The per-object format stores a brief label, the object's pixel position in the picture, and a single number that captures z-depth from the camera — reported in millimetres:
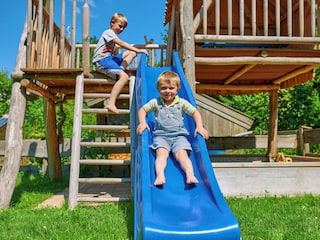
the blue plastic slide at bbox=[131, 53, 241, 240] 1747
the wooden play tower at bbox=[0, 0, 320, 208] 3541
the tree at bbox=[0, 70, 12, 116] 16571
